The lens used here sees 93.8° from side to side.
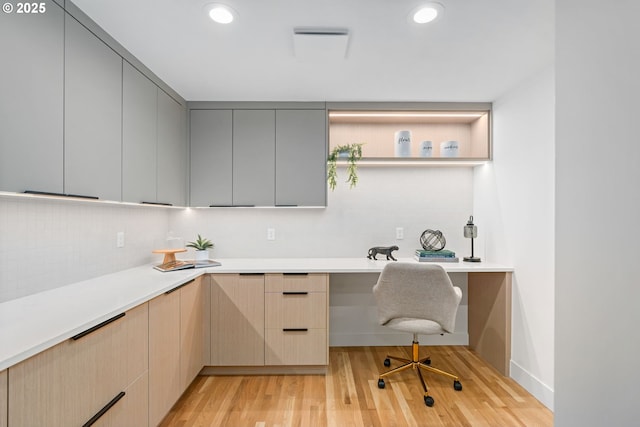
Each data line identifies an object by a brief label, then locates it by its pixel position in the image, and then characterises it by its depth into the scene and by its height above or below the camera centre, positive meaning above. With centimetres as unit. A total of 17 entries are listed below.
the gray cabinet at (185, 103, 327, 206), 279 +55
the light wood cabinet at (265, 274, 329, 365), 238 -86
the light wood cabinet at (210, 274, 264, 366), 237 -85
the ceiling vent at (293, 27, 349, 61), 172 +103
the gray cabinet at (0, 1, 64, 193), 120 +49
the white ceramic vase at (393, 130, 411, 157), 280 +67
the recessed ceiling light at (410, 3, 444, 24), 150 +105
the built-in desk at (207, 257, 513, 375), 241 -75
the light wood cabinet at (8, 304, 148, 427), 93 -62
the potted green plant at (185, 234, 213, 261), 264 -32
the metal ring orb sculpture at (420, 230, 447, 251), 294 -26
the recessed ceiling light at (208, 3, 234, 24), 152 +105
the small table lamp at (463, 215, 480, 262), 279 -15
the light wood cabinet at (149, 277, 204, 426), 166 -84
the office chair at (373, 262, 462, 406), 211 -62
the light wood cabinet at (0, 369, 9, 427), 83 -53
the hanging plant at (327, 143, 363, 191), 277 +52
